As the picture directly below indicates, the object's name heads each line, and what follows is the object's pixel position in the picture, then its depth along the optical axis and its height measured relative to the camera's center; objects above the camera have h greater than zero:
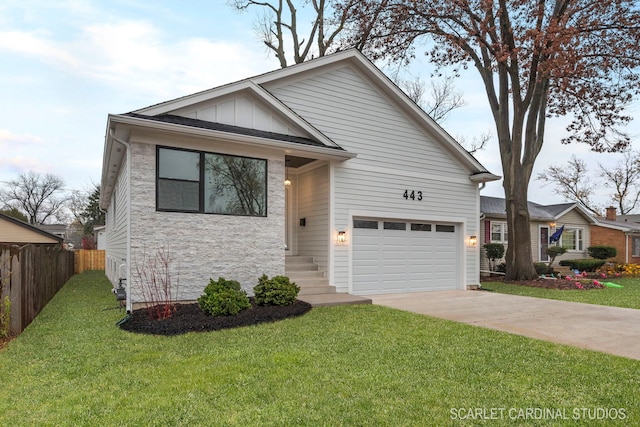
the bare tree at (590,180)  38.97 +4.71
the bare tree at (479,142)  24.56 +5.40
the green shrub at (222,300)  6.61 -1.27
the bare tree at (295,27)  19.19 +10.12
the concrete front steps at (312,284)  8.38 -1.39
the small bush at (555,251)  18.56 -1.20
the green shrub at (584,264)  19.31 -1.90
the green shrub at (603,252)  21.17 -1.42
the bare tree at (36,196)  46.22 +3.81
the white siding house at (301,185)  7.53 +1.01
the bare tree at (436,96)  23.65 +8.08
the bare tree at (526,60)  13.29 +5.99
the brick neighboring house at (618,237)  22.95 -0.66
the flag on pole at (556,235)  17.31 -0.40
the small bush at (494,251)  17.62 -1.12
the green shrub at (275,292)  7.43 -1.25
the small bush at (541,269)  16.84 -1.86
